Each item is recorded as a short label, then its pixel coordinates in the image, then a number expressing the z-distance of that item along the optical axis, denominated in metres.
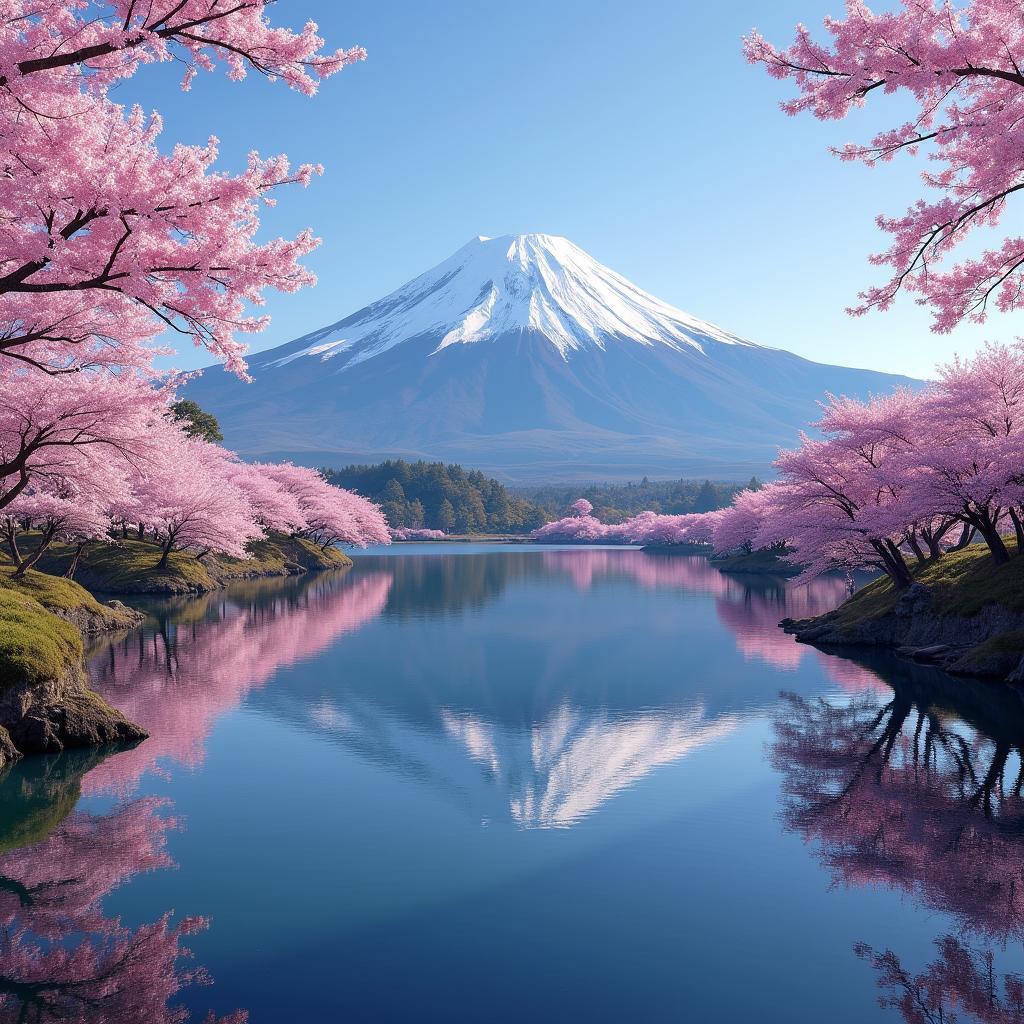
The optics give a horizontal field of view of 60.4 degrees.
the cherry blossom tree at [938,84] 10.21
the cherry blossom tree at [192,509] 42.53
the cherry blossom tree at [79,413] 16.36
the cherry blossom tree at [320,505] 73.06
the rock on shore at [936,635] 21.44
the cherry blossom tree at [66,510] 20.55
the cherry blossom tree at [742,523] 71.25
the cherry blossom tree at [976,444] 22.72
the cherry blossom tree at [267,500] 62.50
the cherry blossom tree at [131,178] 8.72
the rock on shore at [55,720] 14.52
